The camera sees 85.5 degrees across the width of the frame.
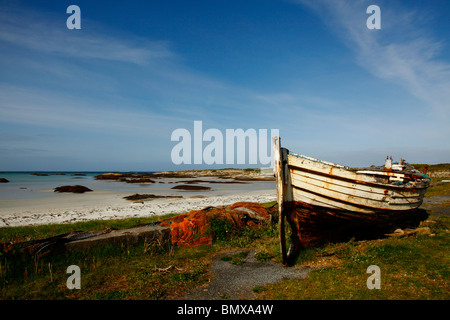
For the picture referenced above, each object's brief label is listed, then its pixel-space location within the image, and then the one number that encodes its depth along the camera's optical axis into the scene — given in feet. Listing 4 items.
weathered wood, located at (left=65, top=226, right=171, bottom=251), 25.61
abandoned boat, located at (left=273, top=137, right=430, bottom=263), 25.41
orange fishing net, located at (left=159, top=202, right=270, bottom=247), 31.24
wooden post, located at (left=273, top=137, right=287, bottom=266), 23.88
